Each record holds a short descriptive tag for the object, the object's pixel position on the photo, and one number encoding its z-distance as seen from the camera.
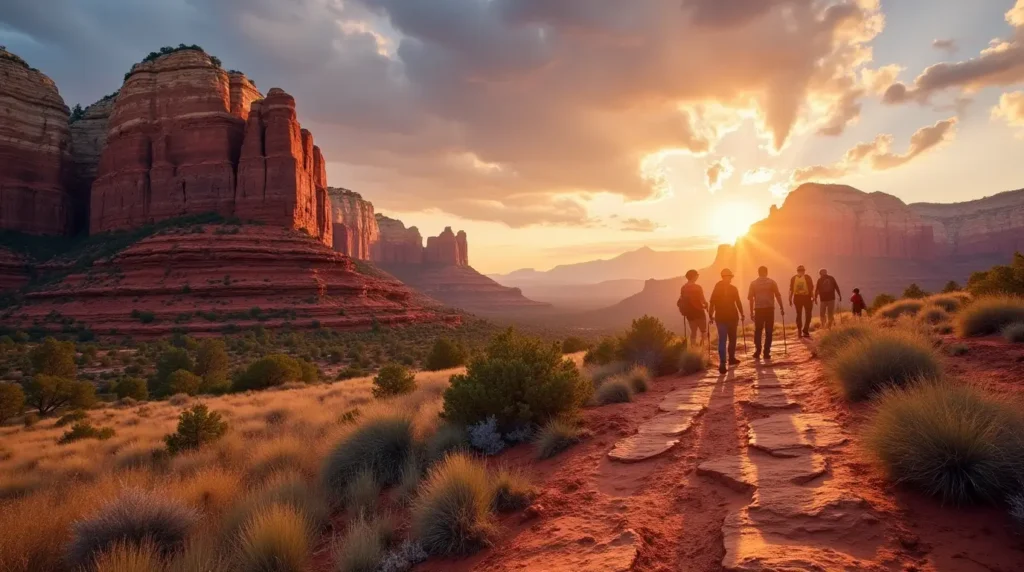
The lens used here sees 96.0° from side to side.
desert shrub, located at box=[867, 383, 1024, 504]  3.53
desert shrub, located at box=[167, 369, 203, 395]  22.55
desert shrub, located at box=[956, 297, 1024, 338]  9.56
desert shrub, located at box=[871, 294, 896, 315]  25.13
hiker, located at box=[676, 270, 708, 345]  12.73
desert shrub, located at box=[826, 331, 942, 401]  6.24
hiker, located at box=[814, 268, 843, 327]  15.02
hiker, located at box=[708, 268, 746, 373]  10.68
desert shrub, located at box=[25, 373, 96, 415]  18.47
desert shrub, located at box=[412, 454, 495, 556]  4.36
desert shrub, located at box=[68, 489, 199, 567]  4.77
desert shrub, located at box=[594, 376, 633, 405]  8.73
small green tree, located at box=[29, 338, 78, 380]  23.95
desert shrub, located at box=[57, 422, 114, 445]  12.80
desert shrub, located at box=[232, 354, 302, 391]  23.05
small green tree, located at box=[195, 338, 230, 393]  26.45
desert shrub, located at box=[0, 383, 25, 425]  16.58
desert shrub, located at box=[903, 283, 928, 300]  26.59
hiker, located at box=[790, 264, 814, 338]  14.23
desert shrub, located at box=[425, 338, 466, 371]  26.47
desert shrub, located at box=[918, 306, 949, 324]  13.23
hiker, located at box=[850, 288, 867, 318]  17.70
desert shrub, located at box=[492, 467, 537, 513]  4.93
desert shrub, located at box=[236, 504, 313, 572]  4.37
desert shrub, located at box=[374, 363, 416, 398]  14.86
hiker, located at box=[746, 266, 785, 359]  11.44
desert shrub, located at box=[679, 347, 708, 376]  11.44
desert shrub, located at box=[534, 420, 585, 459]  6.31
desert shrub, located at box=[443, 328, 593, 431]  7.29
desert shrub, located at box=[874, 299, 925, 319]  16.70
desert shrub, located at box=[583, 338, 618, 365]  13.17
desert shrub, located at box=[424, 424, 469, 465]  6.66
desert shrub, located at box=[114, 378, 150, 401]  21.91
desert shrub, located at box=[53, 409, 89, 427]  15.67
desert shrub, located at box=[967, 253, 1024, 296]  13.52
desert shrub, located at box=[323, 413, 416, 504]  6.82
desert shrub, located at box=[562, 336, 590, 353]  28.38
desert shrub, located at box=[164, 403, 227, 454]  10.55
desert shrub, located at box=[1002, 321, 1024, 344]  8.31
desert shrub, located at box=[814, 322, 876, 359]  9.18
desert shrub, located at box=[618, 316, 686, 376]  11.99
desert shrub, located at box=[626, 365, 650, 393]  9.65
